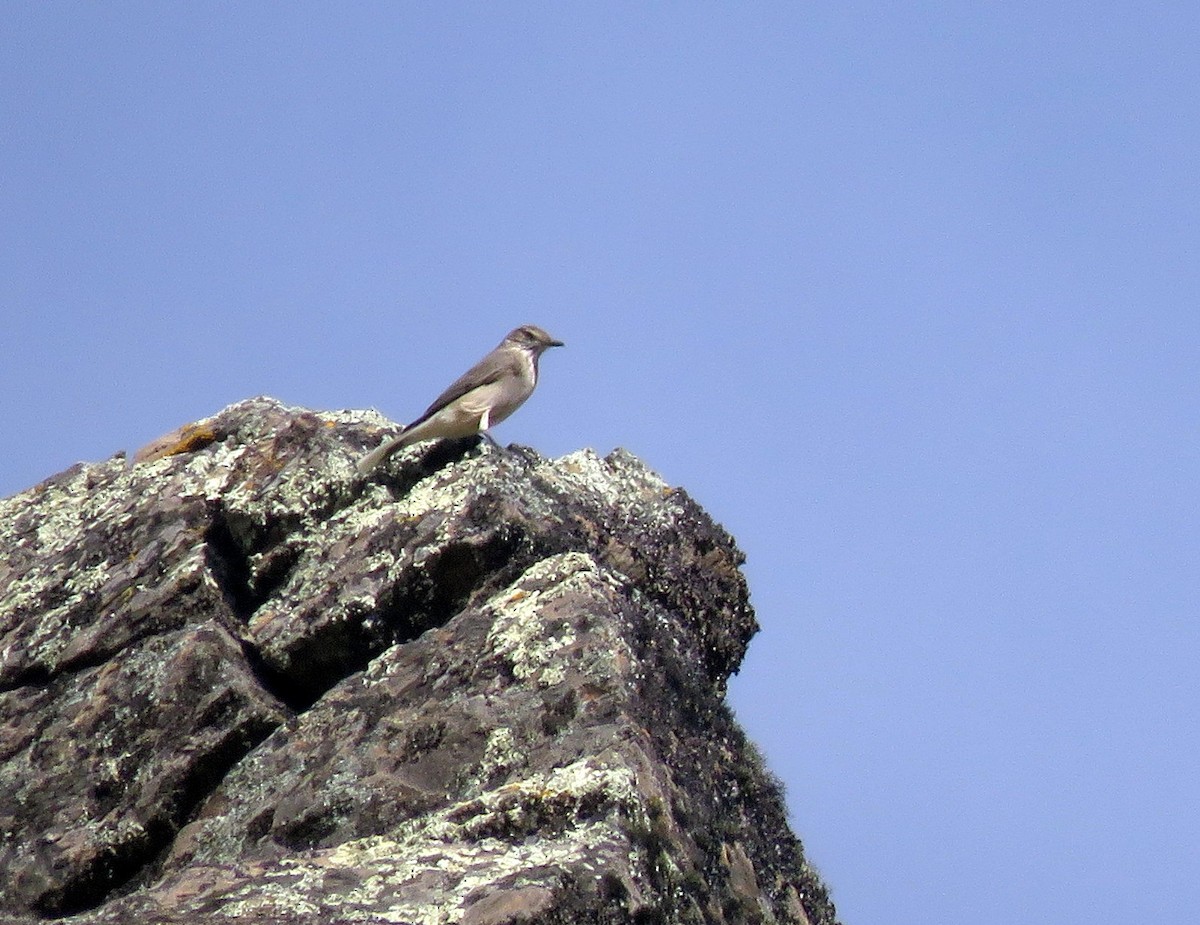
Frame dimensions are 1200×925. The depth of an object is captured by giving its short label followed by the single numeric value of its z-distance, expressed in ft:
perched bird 69.21
